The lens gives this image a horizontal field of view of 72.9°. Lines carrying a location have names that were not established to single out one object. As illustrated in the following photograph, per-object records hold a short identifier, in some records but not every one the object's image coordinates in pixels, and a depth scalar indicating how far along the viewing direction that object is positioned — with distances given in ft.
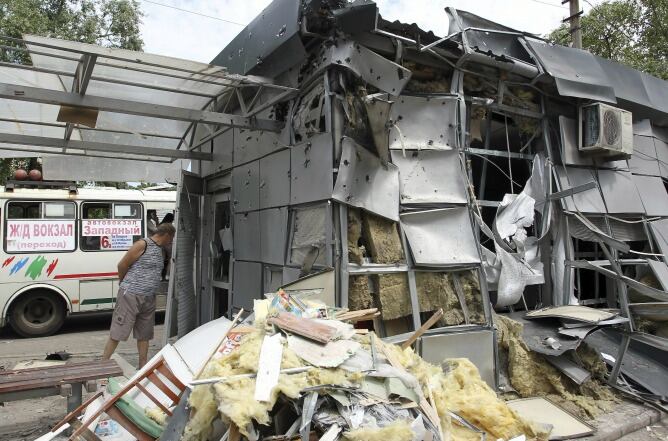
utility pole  31.24
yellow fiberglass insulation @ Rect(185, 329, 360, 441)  7.45
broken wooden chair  9.43
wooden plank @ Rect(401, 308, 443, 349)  11.62
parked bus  27.37
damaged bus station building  13.28
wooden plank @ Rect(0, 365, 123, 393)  10.31
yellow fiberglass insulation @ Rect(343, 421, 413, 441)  7.26
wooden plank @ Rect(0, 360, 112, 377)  11.81
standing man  16.63
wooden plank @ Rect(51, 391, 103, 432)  10.35
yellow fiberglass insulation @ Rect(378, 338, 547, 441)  9.38
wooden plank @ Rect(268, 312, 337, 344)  9.29
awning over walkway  12.21
